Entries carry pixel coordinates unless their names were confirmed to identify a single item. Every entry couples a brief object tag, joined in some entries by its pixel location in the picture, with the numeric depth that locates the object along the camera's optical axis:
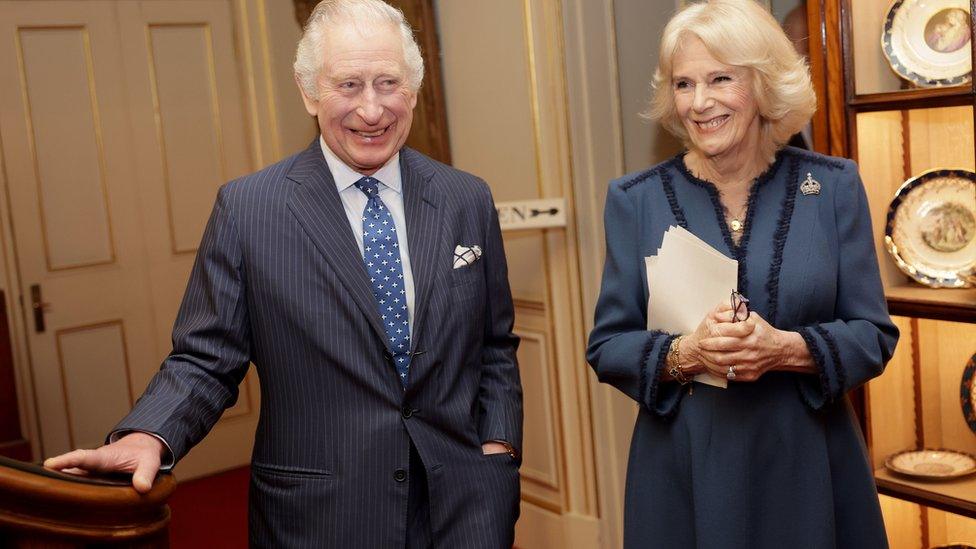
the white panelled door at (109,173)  4.93
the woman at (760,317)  1.86
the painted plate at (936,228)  2.46
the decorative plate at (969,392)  2.53
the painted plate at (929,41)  2.38
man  1.73
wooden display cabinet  2.45
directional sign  3.52
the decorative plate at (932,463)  2.54
